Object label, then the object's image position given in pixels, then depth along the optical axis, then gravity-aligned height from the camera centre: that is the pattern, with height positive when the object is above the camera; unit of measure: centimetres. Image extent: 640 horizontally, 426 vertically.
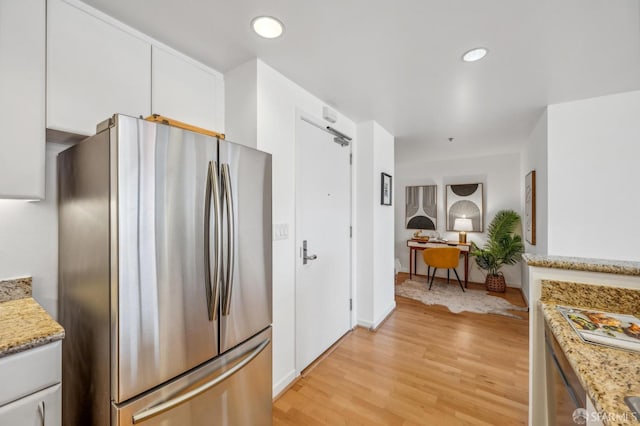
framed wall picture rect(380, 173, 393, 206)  317 +29
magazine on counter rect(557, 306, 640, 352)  86 -42
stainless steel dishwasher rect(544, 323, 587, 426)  85 -66
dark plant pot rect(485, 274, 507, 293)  426 -116
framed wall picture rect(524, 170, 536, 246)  309 +8
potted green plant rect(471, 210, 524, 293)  418 -60
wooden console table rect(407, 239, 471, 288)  457 -63
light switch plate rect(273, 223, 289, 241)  185 -13
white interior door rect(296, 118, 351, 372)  212 -25
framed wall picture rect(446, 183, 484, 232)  475 +17
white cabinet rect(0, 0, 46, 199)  101 +47
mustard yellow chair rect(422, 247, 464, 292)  418 -71
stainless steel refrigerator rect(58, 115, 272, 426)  93 -27
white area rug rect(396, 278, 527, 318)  353 -129
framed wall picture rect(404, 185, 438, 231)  520 +12
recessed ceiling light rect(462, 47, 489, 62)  164 +102
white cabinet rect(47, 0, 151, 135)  115 +69
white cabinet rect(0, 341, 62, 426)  81 -56
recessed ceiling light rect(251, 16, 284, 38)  139 +103
